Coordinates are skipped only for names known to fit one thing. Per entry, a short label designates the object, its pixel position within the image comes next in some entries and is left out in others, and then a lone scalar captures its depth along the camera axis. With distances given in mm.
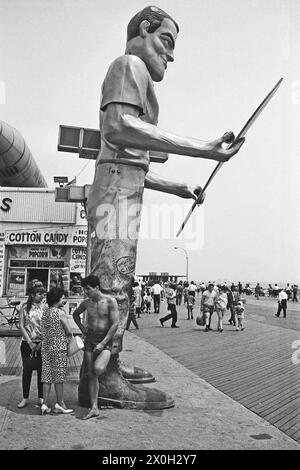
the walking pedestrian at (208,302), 13195
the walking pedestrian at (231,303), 14508
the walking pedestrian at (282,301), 18302
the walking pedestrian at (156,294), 19656
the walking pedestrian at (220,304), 13293
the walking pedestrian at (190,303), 17134
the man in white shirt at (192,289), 17466
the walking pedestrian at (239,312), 12891
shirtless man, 3926
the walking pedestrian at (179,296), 28250
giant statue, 4039
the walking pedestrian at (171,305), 13883
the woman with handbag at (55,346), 4285
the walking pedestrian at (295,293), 32978
